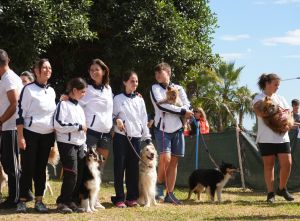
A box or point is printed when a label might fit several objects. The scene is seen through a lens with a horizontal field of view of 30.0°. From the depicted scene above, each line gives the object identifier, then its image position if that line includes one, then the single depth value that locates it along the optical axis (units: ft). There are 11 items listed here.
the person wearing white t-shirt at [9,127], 24.76
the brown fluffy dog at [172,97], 28.53
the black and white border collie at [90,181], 24.99
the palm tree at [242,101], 109.91
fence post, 39.40
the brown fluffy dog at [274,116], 29.81
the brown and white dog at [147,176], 27.68
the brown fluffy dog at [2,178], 29.27
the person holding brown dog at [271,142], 30.35
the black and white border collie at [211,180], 31.86
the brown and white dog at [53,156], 29.68
